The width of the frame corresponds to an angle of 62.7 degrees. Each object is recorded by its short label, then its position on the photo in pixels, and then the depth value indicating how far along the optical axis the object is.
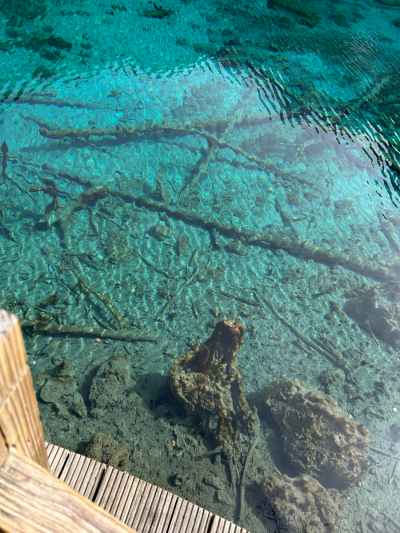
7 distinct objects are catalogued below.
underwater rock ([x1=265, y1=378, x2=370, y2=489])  4.46
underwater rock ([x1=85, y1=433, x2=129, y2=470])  4.07
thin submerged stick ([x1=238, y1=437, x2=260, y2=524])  4.00
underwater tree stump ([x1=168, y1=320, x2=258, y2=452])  4.68
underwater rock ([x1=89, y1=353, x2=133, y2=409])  4.74
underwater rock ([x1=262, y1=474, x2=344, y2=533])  3.90
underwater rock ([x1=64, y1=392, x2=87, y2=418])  4.61
